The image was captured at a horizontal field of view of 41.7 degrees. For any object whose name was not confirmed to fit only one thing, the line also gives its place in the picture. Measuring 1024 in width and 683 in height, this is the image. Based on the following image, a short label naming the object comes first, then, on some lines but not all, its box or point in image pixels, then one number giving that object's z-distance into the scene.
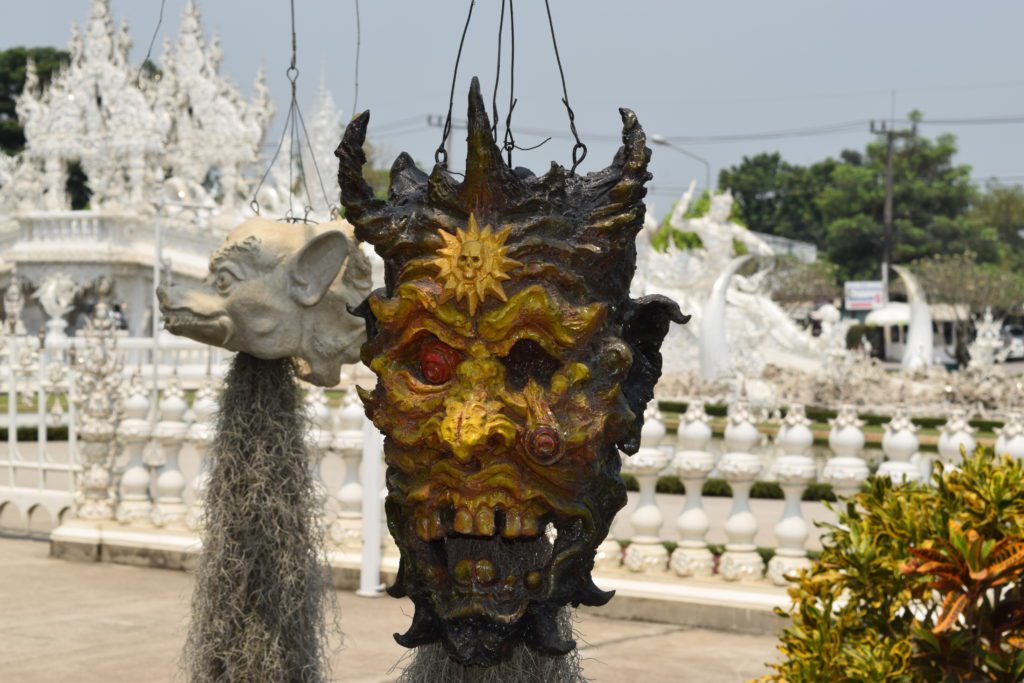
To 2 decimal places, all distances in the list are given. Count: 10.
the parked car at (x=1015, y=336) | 37.60
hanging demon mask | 2.33
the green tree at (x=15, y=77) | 44.78
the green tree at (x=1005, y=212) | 50.69
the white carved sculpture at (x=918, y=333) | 22.61
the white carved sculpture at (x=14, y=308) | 13.61
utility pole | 40.64
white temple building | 28.30
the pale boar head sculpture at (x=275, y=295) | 3.76
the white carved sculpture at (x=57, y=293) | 24.16
